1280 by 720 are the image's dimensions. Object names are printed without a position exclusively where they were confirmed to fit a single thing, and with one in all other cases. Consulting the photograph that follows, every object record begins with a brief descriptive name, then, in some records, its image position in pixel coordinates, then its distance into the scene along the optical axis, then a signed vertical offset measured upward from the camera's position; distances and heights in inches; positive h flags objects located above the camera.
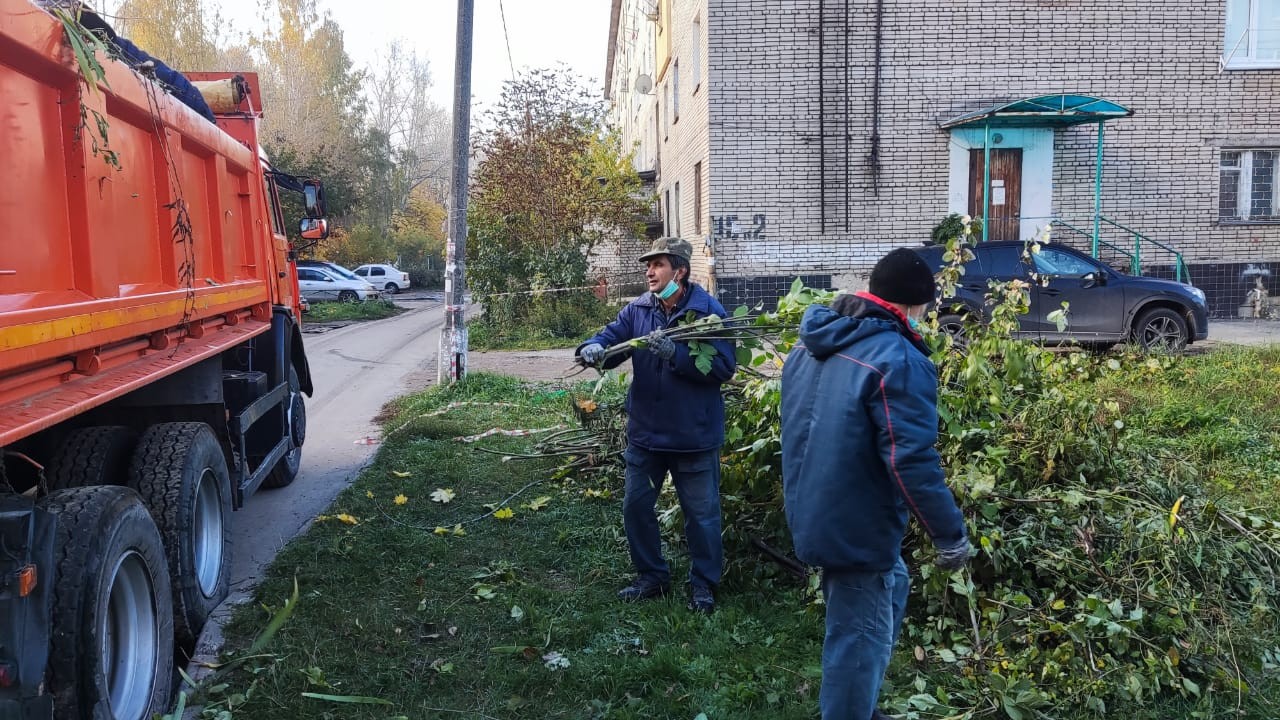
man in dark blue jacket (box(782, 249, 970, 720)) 119.6 -27.5
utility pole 452.4 +17.1
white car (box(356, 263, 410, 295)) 1626.5 -28.2
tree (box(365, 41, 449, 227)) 2013.0 +305.0
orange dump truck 113.9 -17.2
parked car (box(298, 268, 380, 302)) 1305.4 -36.2
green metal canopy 615.8 +86.9
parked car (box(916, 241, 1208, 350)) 501.0 -29.0
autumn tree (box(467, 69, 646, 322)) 757.9 +47.4
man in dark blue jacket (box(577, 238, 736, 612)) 182.9 -32.5
